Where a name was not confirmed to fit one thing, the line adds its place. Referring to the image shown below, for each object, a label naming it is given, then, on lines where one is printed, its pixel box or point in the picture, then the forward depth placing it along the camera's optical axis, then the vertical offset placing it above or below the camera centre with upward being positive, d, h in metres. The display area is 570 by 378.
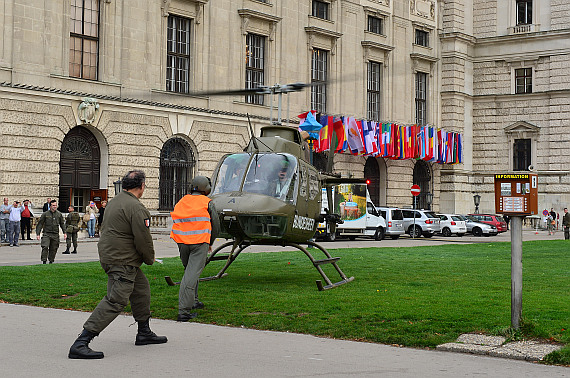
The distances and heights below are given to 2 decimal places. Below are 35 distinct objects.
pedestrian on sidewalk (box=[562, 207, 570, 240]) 40.88 -1.13
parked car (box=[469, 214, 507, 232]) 51.16 -1.16
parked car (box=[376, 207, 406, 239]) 41.78 -1.02
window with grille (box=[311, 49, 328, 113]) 48.12 +7.26
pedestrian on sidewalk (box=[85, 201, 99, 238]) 35.38 -0.92
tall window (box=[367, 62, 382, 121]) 52.09 +7.02
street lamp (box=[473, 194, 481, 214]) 57.38 +0.10
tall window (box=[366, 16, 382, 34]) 51.91 +11.19
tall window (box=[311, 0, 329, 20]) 48.12 +11.26
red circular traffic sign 48.67 +0.60
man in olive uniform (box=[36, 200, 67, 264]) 21.12 -0.90
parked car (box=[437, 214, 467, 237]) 47.78 -1.45
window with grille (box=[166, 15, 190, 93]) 40.34 +7.06
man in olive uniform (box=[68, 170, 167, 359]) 9.10 -0.62
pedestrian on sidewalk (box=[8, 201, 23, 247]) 30.92 -1.10
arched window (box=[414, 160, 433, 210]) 57.09 +1.45
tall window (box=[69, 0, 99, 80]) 36.16 +7.03
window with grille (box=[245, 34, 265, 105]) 44.06 +7.33
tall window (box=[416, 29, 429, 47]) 55.98 +11.22
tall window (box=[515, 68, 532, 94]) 58.97 +8.80
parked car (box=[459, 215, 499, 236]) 49.56 -1.58
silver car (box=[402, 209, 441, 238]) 44.81 -1.19
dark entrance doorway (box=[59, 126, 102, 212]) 36.00 +1.28
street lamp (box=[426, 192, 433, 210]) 55.32 +0.16
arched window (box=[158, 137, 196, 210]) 39.91 +1.34
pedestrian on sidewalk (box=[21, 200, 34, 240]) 32.59 -0.89
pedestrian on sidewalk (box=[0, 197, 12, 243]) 31.39 -0.86
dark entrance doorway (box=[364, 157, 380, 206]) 52.66 +1.56
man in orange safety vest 11.46 -0.52
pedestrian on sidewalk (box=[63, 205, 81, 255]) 25.69 -0.96
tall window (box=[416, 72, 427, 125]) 56.44 +7.08
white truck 39.06 -0.54
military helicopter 14.40 +0.04
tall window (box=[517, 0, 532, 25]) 59.28 +13.81
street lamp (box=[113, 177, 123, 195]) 35.72 +0.53
